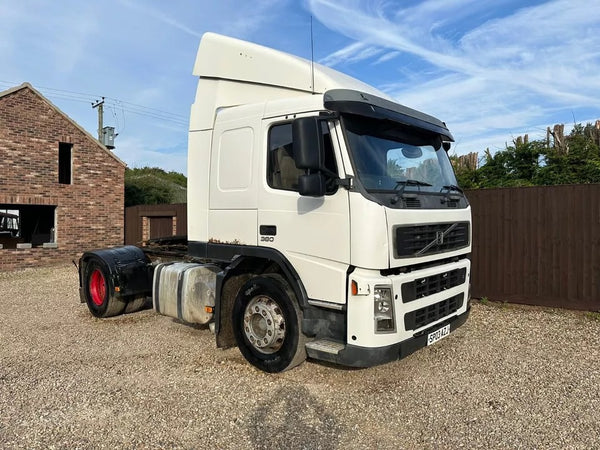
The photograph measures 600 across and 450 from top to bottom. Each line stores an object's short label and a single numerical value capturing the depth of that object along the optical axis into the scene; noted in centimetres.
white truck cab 366
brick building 1467
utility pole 3152
